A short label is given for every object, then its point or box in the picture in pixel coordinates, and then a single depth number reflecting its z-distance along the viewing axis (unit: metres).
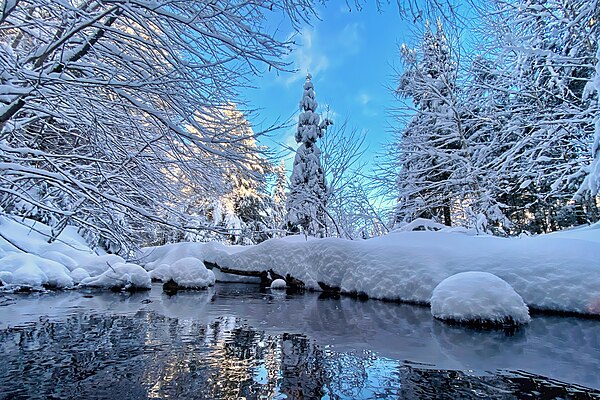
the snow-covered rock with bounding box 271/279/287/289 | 11.20
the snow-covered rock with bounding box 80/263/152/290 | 10.24
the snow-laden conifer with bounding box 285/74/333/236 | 15.17
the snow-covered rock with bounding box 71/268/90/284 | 10.50
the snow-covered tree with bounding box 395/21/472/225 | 12.00
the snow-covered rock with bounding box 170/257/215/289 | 10.70
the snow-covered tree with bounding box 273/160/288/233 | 25.97
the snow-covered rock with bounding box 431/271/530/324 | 4.80
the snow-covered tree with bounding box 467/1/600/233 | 8.70
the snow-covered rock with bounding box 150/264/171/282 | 14.12
